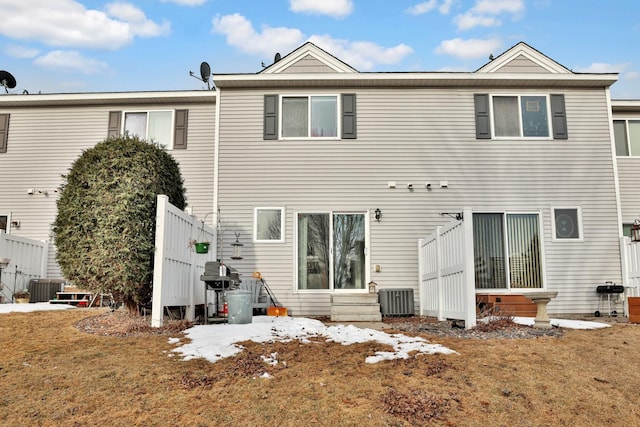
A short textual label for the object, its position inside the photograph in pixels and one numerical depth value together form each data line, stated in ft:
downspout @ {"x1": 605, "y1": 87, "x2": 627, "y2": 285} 32.94
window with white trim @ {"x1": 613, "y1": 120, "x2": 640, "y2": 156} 38.17
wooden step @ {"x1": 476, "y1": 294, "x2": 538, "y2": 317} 29.40
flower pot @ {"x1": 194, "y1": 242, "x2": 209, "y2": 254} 25.71
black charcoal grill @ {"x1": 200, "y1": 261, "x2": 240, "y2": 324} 23.90
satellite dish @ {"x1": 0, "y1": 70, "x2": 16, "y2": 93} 42.83
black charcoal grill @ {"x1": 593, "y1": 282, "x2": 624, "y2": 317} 31.96
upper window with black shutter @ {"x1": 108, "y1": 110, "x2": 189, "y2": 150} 37.93
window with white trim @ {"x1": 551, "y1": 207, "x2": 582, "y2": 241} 33.50
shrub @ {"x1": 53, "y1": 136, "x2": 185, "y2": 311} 20.80
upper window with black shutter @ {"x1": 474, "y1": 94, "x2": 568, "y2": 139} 34.76
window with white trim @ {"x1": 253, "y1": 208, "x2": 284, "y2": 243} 33.32
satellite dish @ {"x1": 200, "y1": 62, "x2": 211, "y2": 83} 43.86
